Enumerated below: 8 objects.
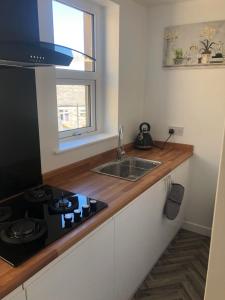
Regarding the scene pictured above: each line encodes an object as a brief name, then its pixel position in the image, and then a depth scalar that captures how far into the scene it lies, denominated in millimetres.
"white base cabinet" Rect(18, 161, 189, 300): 1054
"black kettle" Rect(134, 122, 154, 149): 2551
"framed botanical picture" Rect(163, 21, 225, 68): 2227
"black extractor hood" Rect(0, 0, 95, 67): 982
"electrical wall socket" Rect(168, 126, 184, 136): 2566
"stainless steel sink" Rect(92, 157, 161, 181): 2115
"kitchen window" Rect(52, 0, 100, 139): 1878
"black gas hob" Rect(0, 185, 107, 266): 997
